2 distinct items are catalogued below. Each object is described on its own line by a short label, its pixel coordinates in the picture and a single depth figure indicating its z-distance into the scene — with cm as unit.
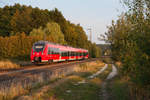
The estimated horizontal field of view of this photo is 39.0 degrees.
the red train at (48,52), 2811
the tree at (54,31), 5343
